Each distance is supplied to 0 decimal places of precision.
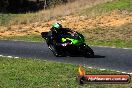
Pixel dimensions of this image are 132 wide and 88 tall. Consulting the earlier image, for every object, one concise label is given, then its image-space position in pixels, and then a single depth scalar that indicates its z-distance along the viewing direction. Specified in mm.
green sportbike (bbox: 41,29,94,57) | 18719
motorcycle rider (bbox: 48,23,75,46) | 18938
